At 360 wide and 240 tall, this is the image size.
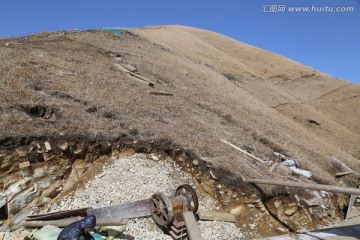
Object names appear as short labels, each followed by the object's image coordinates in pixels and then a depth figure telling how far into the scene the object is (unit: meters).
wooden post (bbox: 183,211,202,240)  7.13
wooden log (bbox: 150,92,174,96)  15.87
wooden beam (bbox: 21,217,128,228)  7.23
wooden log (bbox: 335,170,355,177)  15.29
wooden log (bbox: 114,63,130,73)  17.65
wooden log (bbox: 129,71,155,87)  17.11
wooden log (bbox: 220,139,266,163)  12.37
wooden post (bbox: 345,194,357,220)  11.10
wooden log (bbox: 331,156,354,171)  16.60
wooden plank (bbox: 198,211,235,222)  8.62
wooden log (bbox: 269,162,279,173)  11.85
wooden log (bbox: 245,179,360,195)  6.28
